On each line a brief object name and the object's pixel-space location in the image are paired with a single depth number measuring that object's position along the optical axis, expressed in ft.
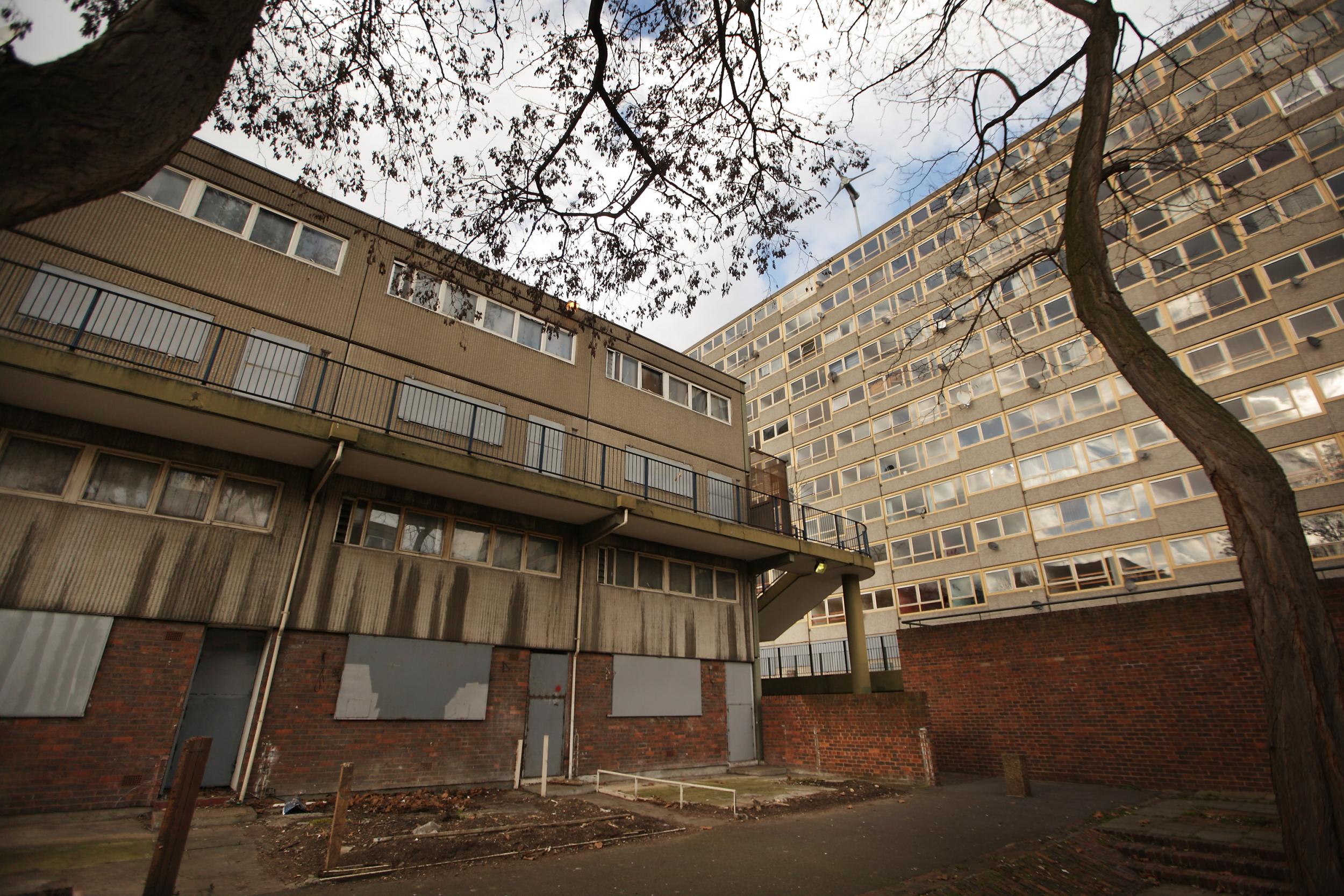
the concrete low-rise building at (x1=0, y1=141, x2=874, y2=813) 26.07
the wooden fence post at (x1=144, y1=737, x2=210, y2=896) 12.35
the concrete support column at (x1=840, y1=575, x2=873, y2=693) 51.97
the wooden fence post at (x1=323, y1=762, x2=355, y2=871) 17.90
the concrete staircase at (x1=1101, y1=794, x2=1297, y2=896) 19.93
